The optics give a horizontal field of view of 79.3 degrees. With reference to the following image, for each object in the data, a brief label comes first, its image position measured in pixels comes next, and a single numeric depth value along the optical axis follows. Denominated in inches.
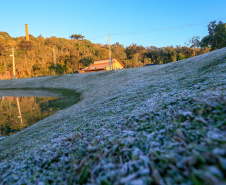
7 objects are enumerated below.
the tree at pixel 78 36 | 4810.5
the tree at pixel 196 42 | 1862.0
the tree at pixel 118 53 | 3233.3
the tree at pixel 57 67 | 1617.9
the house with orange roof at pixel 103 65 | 2301.4
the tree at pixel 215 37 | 1510.8
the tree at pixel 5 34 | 3729.8
